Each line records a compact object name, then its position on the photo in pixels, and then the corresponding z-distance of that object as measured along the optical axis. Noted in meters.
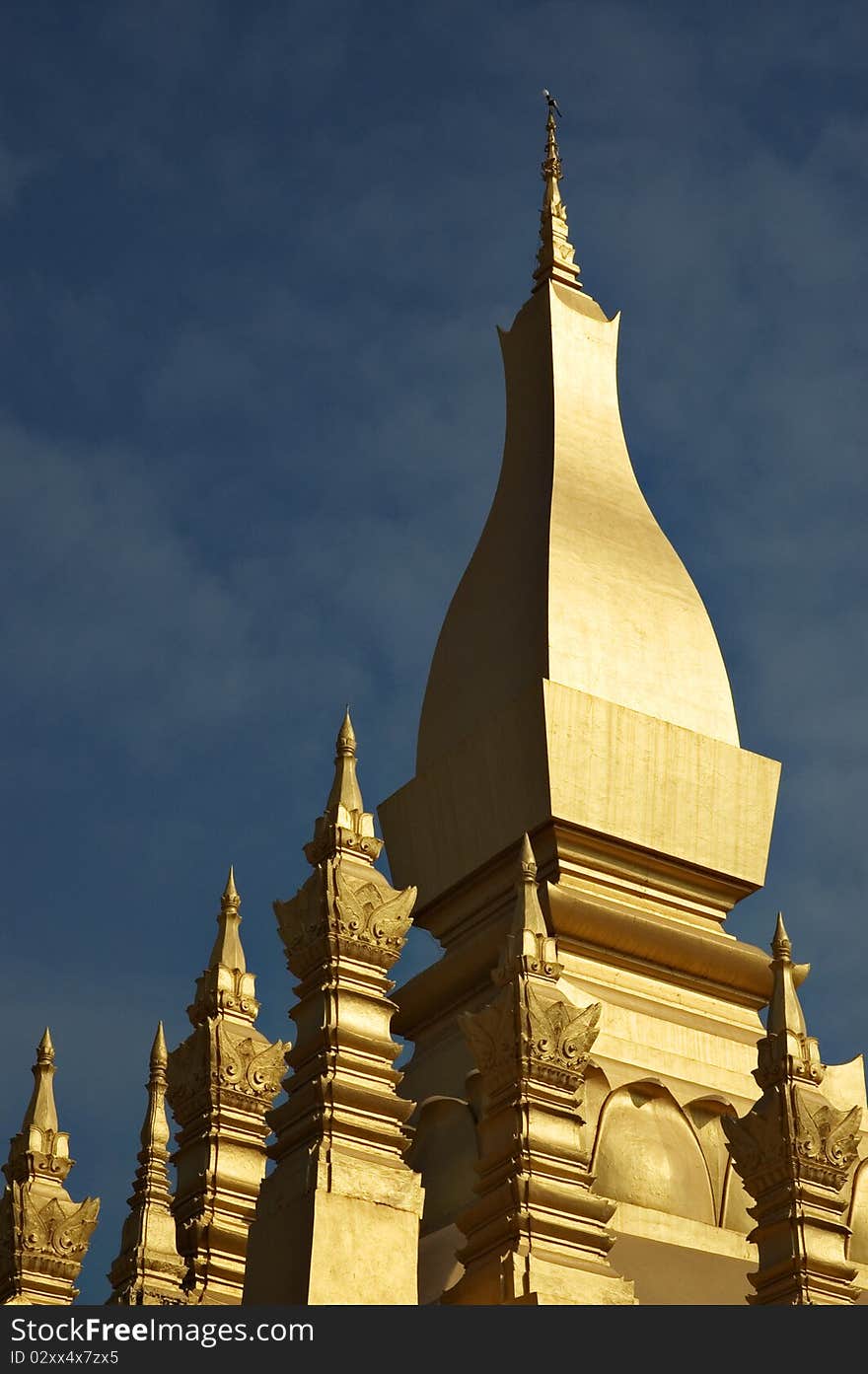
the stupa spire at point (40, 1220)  19.78
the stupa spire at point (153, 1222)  21.14
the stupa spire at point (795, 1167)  18.08
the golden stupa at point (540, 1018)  17.00
